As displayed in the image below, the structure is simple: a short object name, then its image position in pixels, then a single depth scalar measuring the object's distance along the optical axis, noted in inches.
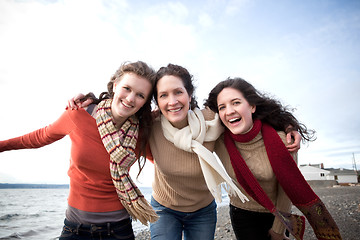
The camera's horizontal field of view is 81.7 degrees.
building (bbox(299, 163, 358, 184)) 1833.2
